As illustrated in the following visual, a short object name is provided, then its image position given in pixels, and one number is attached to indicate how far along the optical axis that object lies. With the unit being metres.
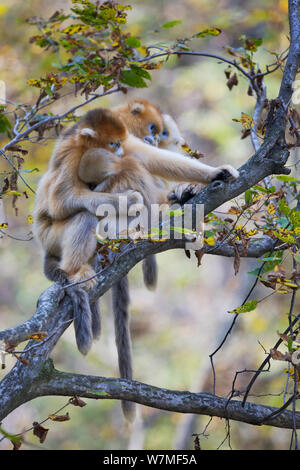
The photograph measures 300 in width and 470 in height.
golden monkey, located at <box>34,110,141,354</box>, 7.42
